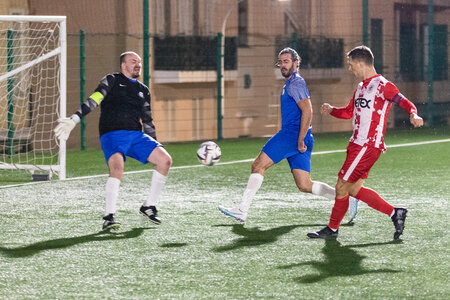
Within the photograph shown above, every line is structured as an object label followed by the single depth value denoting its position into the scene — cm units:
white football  1909
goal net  3152
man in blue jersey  1669
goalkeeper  1717
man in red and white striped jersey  1518
